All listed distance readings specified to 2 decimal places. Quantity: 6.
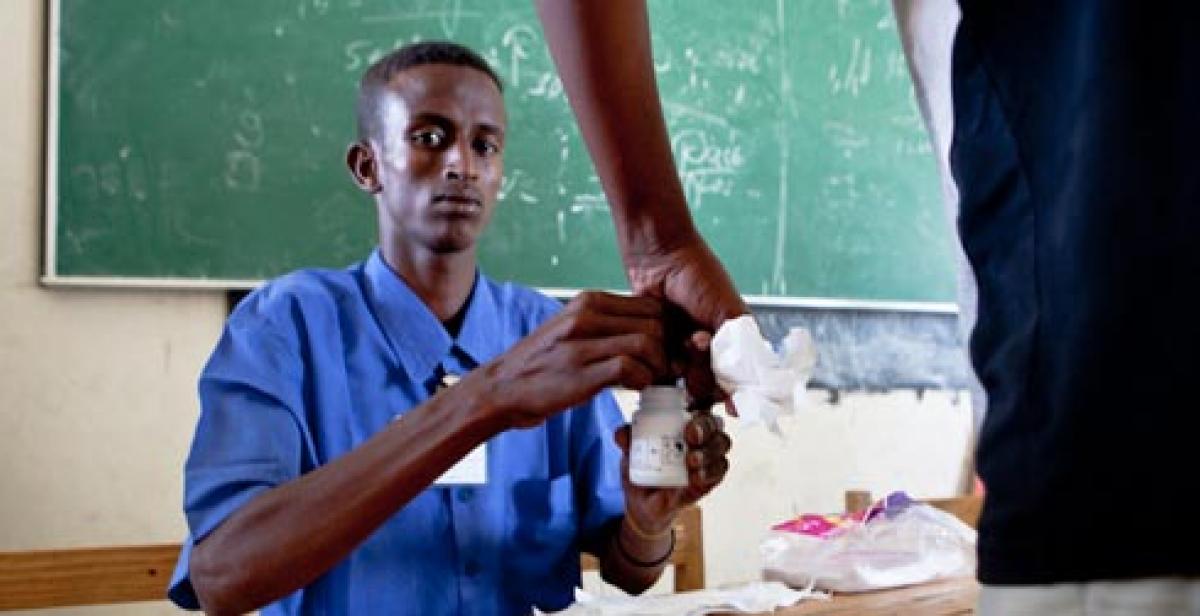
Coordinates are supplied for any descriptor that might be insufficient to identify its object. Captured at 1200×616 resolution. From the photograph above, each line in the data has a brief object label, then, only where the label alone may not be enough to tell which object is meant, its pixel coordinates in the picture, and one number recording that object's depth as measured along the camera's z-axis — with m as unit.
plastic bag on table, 1.72
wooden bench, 1.62
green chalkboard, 2.32
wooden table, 1.58
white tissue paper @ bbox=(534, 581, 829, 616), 1.50
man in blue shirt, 1.33
